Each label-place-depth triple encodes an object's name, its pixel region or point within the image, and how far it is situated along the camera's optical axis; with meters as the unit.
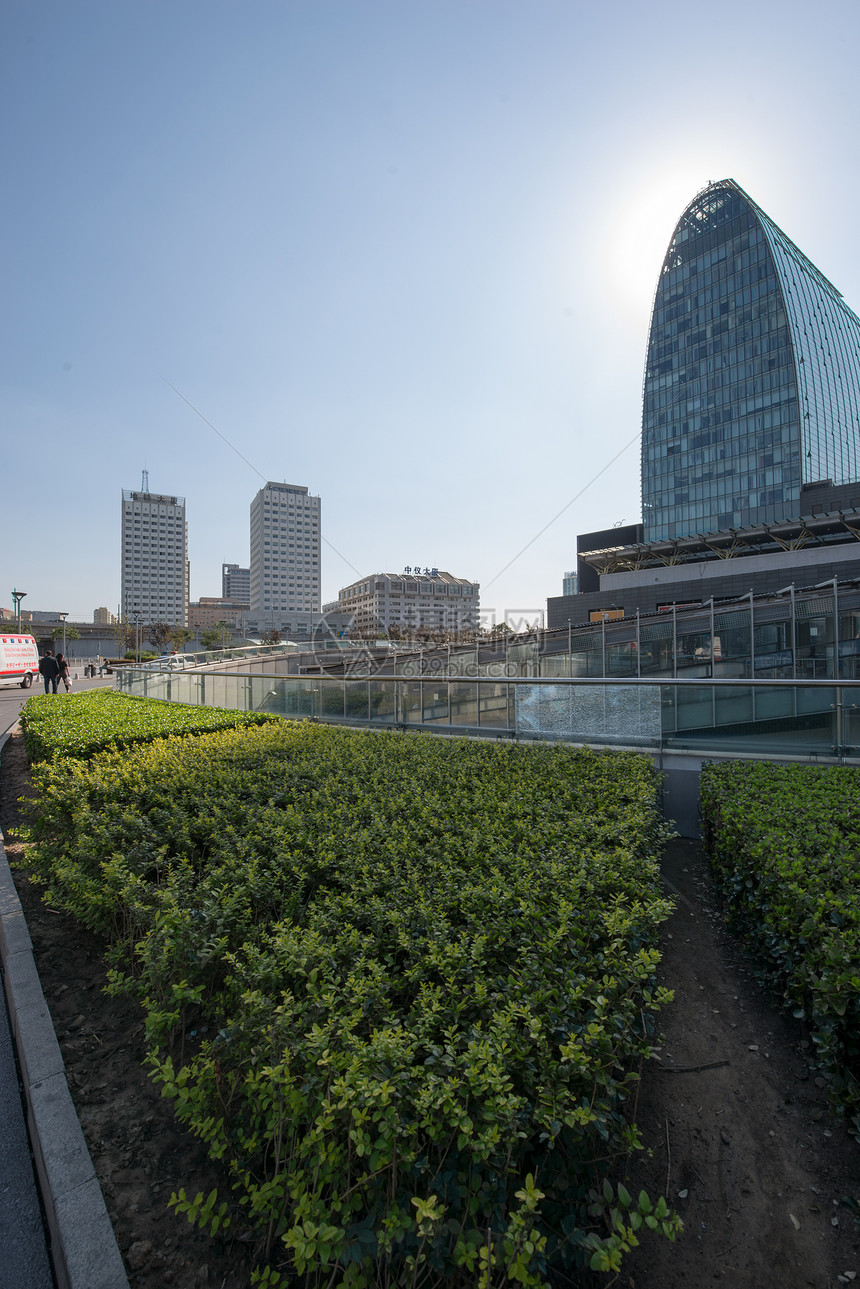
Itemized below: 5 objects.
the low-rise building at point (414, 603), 144.25
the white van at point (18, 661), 34.03
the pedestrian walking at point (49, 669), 21.39
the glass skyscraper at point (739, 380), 69.44
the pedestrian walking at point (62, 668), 23.27
